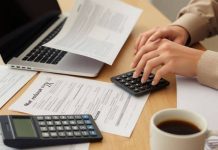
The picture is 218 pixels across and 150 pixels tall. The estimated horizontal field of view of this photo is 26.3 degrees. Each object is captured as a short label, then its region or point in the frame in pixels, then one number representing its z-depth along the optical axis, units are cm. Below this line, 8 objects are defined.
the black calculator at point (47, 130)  83
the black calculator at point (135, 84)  104
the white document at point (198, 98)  95
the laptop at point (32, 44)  115
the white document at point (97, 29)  117
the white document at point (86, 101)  94
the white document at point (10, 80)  105
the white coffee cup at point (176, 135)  73
